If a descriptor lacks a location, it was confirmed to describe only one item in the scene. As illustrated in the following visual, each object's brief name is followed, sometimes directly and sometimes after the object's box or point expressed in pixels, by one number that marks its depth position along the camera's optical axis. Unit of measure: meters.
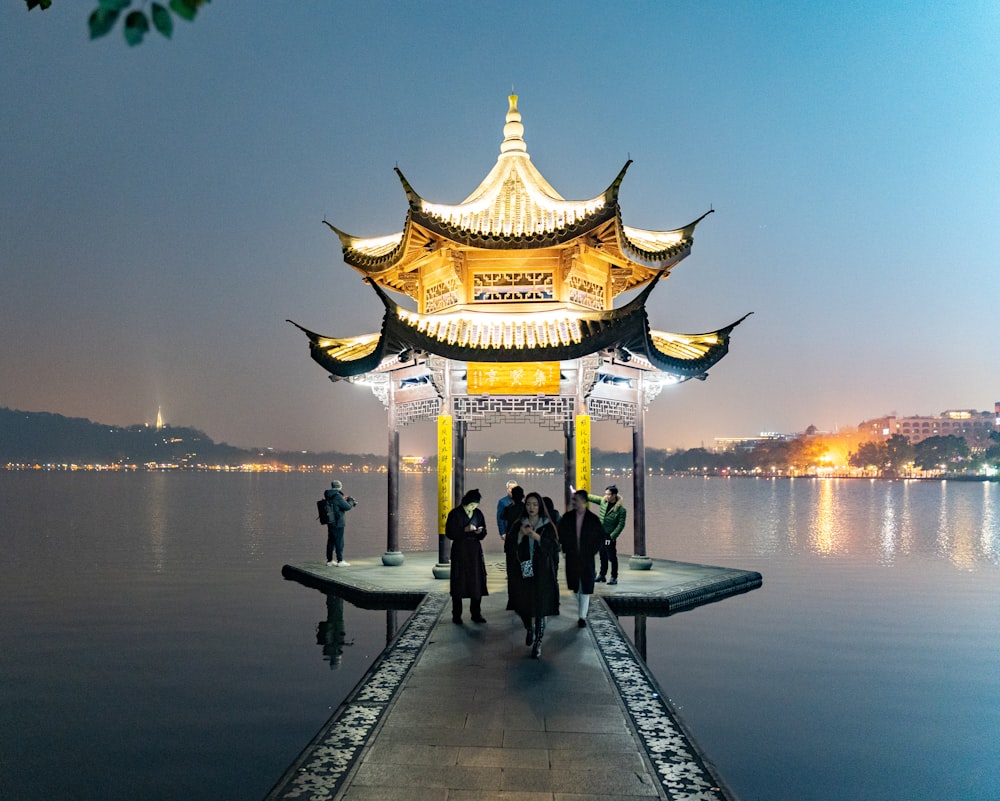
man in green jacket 13.11
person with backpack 15.63
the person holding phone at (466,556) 9.69
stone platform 4.73
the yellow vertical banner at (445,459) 14.20
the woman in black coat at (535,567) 7.93
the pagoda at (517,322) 13.19
